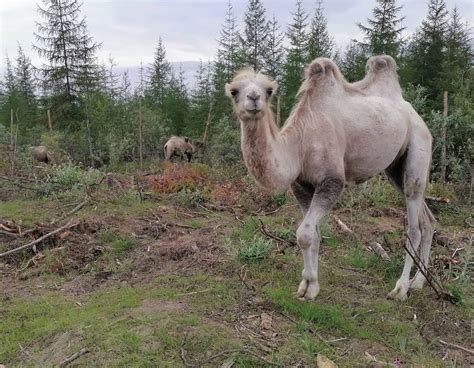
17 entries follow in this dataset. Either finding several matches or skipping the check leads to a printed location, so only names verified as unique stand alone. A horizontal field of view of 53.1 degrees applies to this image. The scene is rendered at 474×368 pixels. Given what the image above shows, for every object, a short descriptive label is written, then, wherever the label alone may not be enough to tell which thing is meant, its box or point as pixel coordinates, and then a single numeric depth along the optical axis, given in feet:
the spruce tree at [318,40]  75.20
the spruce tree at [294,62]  69.21
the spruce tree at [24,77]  109.22
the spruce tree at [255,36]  75.92
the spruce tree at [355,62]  73.20
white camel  12.57
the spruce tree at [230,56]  73.36
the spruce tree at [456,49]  75.00
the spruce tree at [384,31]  71.36
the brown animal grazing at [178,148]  58.65
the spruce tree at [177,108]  86.38
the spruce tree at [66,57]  73.97
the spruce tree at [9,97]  97.86
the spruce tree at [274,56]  76.70
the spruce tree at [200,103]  79.91
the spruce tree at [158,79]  93.44
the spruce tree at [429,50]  77.00
